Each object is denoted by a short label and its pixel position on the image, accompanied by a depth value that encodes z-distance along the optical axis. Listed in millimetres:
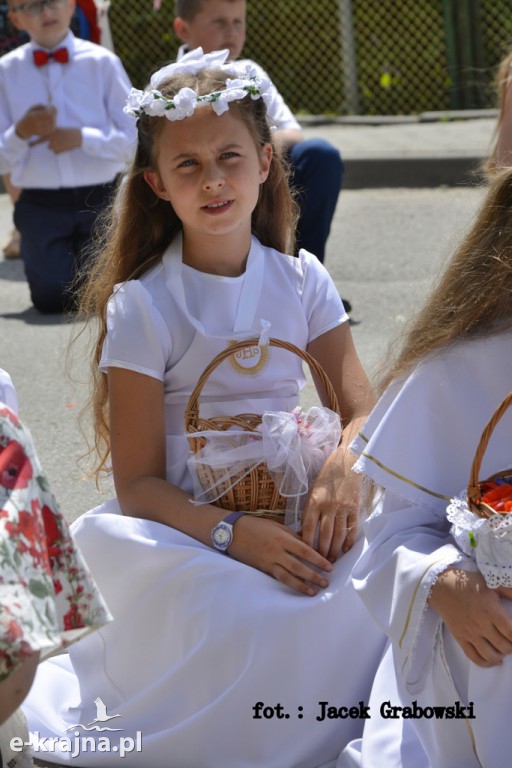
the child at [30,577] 3059
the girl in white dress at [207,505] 4550
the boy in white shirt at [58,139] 11298
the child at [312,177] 10507
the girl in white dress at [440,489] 3801
